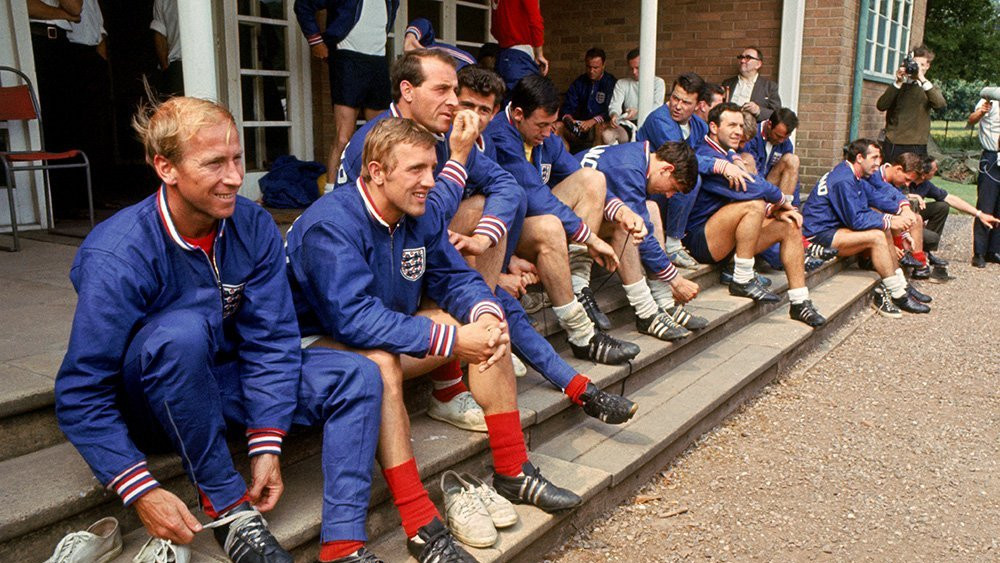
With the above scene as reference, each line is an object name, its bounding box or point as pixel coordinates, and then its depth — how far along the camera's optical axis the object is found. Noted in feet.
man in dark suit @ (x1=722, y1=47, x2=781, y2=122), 26.71
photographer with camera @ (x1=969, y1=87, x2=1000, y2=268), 25.95
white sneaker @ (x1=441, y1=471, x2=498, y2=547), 7.67
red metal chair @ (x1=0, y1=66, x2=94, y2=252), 13.65
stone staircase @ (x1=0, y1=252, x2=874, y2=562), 6.45
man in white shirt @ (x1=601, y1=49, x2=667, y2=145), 25.70
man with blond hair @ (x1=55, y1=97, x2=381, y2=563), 5.95
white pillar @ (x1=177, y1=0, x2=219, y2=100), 9.68
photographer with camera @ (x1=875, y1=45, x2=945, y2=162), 28.40
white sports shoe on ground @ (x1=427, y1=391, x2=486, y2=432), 9.14
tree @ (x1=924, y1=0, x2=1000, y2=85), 73.56
